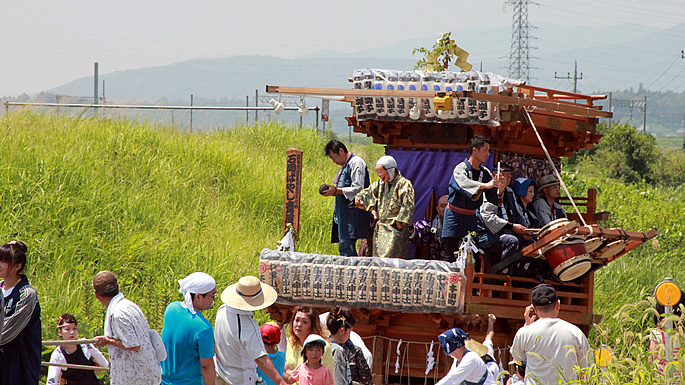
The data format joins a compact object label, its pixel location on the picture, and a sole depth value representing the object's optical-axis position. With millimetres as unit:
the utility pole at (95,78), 61350
